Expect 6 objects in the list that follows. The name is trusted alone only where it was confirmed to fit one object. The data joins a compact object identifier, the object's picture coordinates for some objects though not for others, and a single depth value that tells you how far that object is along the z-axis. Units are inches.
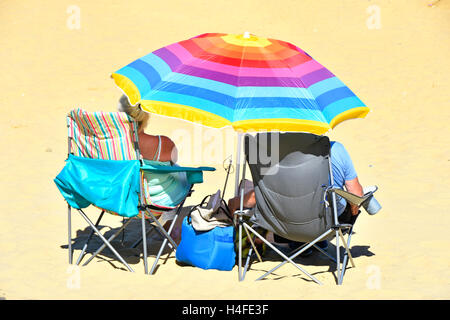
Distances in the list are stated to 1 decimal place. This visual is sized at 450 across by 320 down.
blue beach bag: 366.9
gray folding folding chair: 346.3
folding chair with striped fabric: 347.3
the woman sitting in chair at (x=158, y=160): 360.5
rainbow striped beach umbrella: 333.4
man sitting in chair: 360.8
